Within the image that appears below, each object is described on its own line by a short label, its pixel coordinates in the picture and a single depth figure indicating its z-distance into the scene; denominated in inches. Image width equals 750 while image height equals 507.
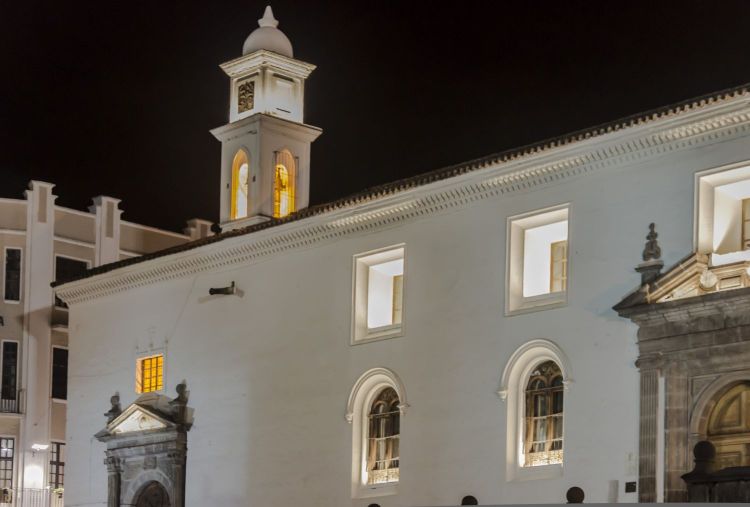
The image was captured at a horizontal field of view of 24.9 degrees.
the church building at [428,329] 1014.4
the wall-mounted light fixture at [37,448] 1798.7
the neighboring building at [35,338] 1804.9
